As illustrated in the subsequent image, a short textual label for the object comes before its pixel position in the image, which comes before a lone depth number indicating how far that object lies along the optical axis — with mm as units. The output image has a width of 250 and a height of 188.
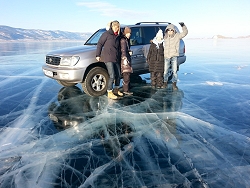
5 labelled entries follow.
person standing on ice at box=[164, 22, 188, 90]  6296
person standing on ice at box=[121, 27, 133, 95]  5732
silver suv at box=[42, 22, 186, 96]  5465
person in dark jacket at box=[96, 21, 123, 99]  5398
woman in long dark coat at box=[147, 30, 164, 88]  6492
